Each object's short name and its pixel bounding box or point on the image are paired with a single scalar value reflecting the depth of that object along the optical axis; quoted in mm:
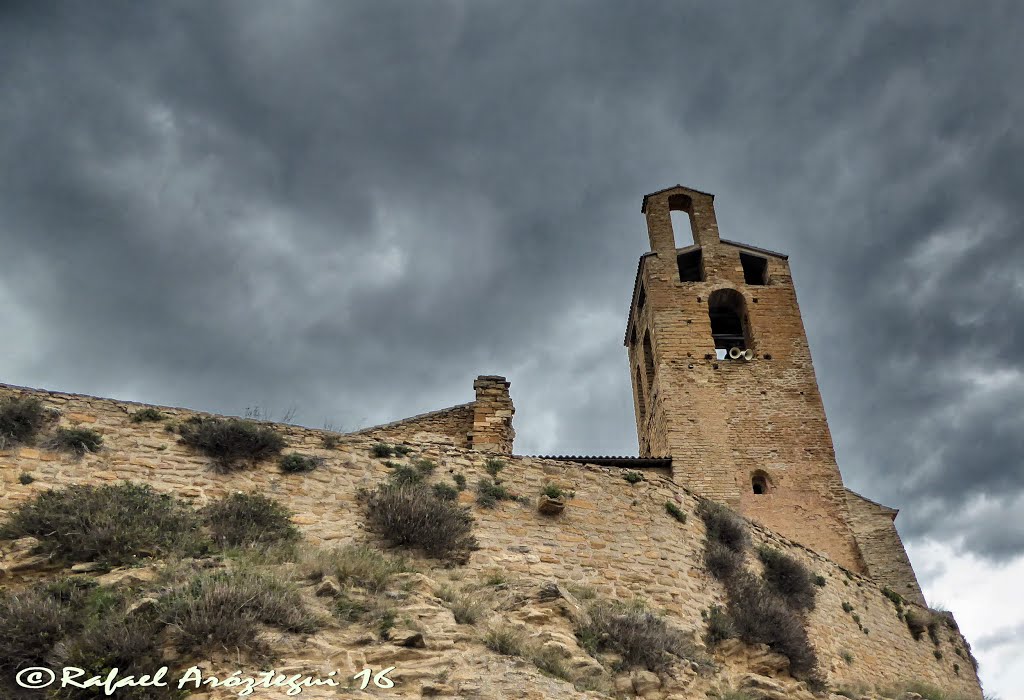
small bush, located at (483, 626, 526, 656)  7492
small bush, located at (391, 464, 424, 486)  11438
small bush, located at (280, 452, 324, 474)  11000
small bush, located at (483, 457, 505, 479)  12195
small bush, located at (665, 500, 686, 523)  12641
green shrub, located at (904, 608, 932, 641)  15766
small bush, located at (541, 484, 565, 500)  11984
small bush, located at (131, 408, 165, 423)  10727
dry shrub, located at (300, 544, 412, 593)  8383
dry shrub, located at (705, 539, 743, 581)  12266
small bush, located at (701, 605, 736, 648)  10820
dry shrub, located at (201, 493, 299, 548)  9352
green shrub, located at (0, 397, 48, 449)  9750
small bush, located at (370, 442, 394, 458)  11844
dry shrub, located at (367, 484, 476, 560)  10352
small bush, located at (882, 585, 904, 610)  15977
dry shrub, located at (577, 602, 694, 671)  8766
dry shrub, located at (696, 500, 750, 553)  13031
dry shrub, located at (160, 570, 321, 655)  6617
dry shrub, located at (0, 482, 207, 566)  8266
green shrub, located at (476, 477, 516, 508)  11617
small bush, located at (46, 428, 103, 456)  9922
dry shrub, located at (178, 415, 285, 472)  10695
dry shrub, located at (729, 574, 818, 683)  11180
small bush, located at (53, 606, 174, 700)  6062
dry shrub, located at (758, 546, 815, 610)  13109
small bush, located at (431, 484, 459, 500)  11391
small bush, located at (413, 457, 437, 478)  11797
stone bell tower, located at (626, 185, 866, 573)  18516
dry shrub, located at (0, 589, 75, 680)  6363
